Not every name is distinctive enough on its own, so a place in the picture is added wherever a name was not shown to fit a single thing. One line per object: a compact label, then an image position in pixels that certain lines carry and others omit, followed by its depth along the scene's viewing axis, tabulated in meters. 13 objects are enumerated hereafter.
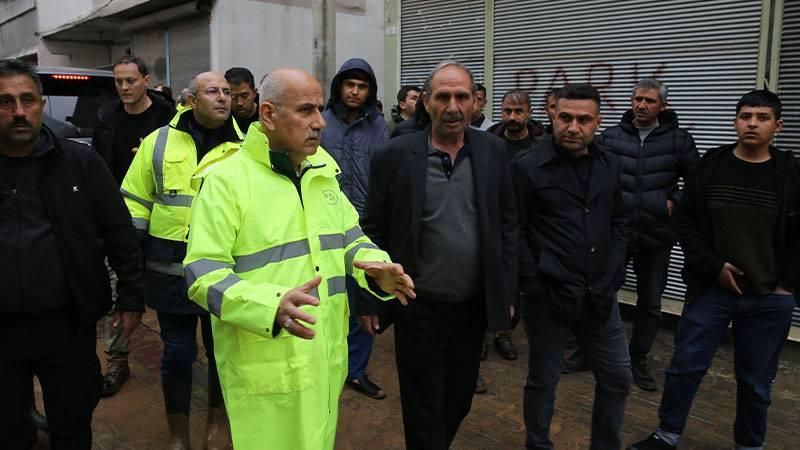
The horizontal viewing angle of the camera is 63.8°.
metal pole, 8.89
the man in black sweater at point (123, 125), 4.65
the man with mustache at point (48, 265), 2.69
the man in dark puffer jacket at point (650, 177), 4.84
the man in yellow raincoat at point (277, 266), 2.22
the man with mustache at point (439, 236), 3.19
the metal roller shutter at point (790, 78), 5.28
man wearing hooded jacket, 4.62
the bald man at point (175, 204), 3.59
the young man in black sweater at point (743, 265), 3.59
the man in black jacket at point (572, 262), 3.41
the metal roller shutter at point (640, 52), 5.68
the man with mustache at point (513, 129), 5.47
